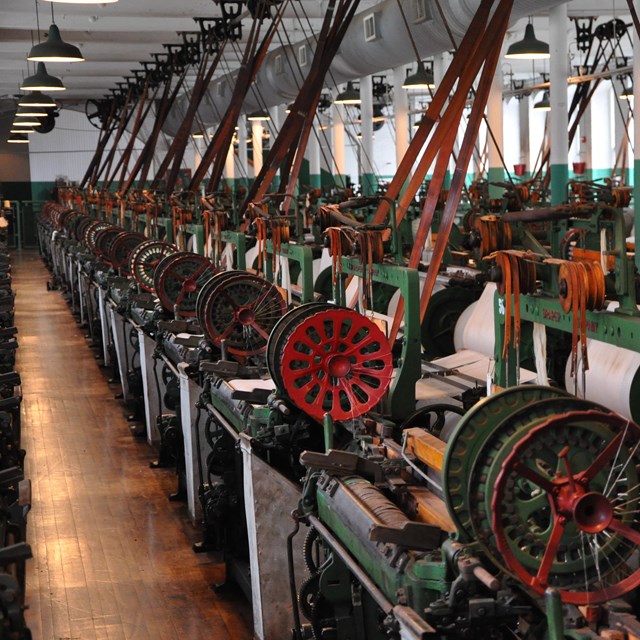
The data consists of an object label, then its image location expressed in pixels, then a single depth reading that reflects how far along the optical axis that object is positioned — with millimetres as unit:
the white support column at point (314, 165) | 22656
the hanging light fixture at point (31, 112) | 14420
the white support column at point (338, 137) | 21859
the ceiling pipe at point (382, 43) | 8938
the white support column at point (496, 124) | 13781
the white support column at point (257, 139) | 25547
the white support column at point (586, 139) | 19881
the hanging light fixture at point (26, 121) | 16291
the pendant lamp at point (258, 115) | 19848
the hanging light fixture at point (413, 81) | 15228
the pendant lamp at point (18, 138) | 25312
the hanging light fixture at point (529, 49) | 11773
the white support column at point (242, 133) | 24838
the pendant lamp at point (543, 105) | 20422
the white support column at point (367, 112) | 18828
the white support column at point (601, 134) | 26703
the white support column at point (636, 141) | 9453
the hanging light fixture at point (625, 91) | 16814
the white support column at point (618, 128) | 23608
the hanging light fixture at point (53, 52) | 8734
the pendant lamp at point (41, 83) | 10664
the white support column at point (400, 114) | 17484
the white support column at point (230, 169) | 26422
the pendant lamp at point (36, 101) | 12164
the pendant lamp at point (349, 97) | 18016
